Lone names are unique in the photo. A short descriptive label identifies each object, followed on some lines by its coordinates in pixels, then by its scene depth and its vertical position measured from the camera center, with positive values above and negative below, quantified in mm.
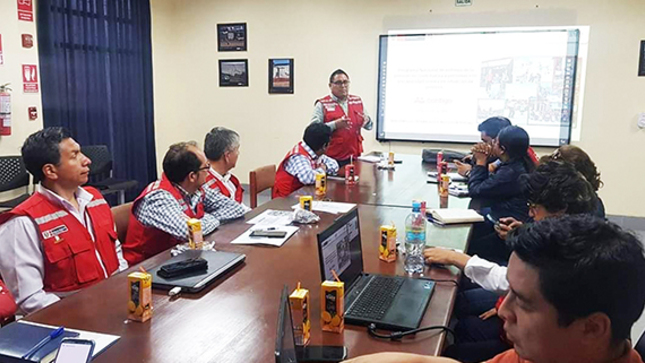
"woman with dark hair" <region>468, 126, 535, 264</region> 2926 -529
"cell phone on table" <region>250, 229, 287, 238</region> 2279 -590
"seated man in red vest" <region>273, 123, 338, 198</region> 3584 -451
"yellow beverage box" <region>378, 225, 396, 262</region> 2002 -549
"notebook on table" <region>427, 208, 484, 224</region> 2621 -582
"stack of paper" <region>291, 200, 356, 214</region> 2798 -589
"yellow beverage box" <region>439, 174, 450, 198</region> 3356 -556
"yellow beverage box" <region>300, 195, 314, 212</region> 2633 -524
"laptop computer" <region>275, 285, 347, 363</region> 908 -476
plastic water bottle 1936 -559
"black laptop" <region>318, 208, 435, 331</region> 1476 -604
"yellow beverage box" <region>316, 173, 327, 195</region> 3203 -519
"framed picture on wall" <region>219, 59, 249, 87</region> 6281 +278
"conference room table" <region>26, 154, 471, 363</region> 1312 -620
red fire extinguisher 4230 -139
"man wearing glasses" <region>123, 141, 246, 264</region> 2277 -498
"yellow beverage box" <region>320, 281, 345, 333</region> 1402 -550
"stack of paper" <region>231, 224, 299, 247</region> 2203 -601
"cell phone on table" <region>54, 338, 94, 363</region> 1194 -583
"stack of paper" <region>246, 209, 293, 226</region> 2533 -594
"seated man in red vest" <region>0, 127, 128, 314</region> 1853 -517
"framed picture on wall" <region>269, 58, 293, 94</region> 6117 +255
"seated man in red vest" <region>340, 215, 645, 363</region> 888 -324
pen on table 1192 -584
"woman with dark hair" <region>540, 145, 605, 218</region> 2500 -281
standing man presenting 4918 -183
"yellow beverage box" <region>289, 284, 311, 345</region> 1349 -556
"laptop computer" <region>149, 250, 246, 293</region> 1687 -592
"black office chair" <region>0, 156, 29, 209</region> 4148 -667
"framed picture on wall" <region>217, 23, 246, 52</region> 6211 +695
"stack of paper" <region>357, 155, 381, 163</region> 4773 -545
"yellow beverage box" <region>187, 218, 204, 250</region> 2074 -542
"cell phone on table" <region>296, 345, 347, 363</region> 1273 -620
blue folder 1189 -588
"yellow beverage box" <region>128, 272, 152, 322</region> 1457 -556
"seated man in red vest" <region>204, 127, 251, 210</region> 3057 -329
